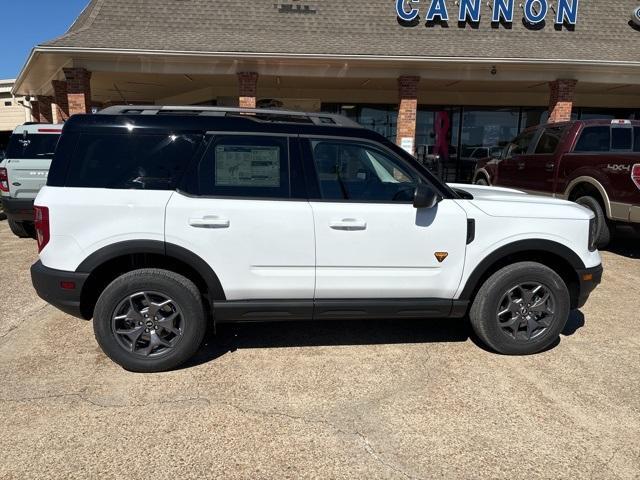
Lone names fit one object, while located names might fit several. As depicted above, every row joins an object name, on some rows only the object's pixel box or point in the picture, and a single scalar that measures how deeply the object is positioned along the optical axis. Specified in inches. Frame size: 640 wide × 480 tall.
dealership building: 430.0
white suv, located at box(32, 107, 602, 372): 131.7
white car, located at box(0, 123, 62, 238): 281.3
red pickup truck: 266.5
